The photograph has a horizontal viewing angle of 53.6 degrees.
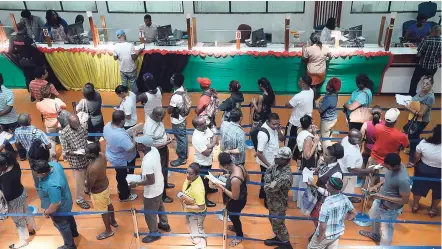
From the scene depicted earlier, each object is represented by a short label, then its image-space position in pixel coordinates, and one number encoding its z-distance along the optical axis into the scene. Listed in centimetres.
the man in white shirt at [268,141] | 488
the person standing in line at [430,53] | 726
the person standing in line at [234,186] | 422
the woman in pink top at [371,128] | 534
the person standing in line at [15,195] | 437
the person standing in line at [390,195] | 420
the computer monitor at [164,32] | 834
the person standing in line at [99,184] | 444
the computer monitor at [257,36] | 823
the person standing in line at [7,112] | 598
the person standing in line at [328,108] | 571
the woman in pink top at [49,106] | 580
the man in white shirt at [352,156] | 479
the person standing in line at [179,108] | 577
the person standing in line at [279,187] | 422
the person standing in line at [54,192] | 419
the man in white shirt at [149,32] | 856
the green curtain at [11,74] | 867
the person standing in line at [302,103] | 571
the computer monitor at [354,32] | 815
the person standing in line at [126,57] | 750
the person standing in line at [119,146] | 486
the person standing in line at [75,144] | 499
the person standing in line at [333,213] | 382
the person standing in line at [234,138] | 492
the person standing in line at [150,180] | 436
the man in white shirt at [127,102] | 569
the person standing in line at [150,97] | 579
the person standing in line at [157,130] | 501
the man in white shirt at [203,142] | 491
